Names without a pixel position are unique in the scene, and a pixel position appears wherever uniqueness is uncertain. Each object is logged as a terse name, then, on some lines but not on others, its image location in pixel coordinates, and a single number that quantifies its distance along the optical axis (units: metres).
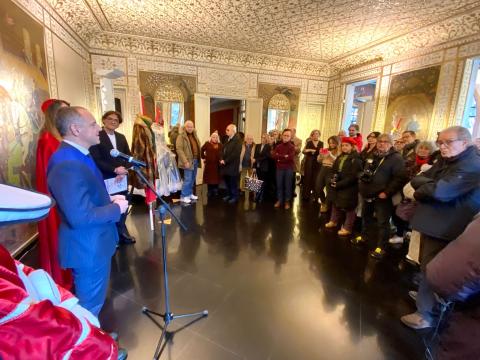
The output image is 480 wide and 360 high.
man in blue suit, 1.26
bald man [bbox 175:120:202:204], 4.91
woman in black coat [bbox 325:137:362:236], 3.41
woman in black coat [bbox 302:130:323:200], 5.20
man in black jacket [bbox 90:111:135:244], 2.62
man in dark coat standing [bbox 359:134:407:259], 2.92
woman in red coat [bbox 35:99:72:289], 1.92
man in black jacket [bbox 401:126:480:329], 1.73
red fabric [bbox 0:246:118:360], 0.48
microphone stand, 1.60
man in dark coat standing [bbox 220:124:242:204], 5.16
